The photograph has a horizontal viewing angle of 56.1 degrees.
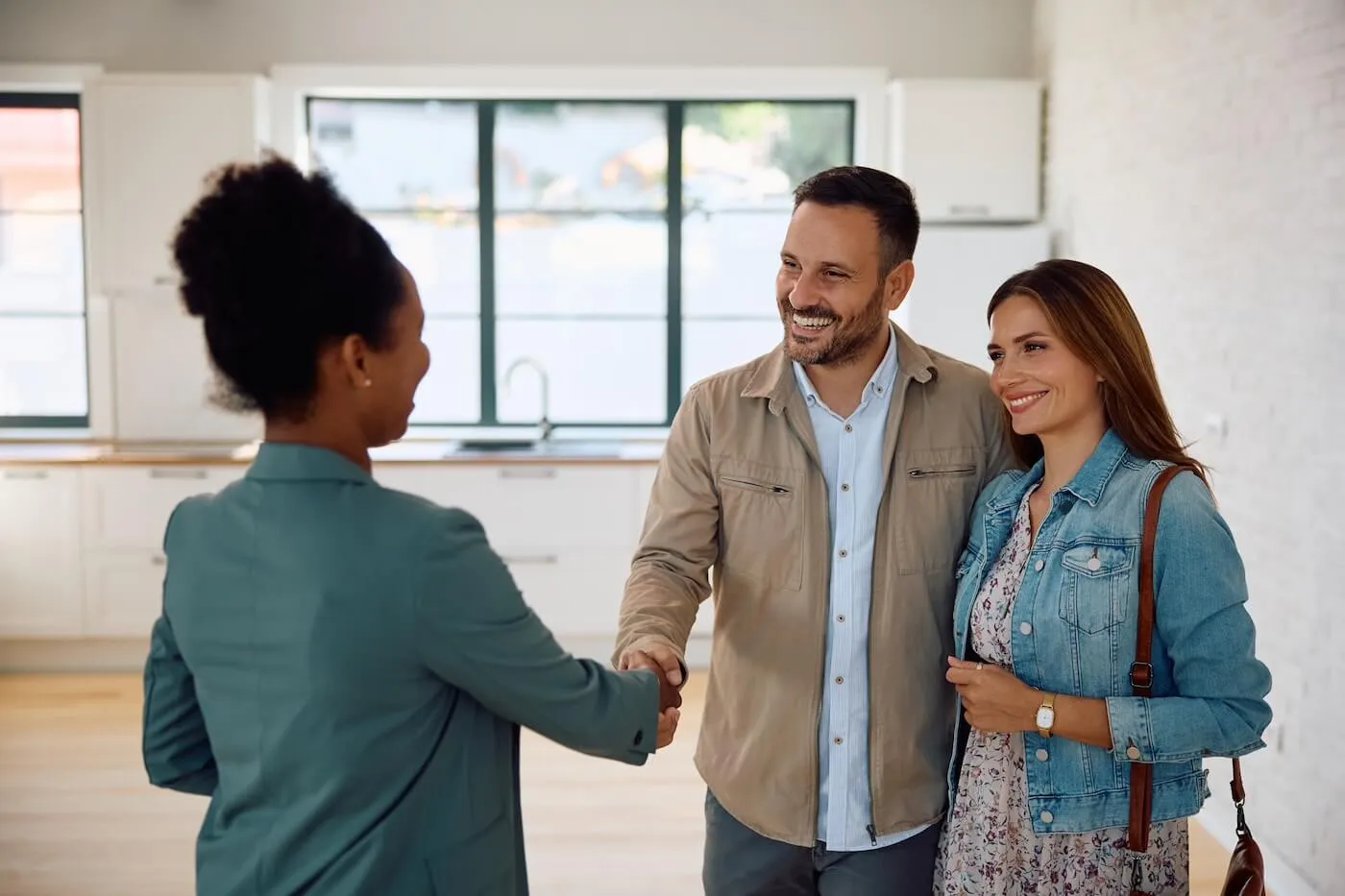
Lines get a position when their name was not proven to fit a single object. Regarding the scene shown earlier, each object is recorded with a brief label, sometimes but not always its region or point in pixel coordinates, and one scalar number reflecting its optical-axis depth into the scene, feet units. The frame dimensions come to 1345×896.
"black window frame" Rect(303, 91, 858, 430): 18.54
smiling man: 6.14
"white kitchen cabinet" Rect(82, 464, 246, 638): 16.76
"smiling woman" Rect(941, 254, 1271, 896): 5.20
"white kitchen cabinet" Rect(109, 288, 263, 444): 17.92
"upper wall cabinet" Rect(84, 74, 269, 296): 17.12
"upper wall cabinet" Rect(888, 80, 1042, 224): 17.02
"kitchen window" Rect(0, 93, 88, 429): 18.51
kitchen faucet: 18.25
